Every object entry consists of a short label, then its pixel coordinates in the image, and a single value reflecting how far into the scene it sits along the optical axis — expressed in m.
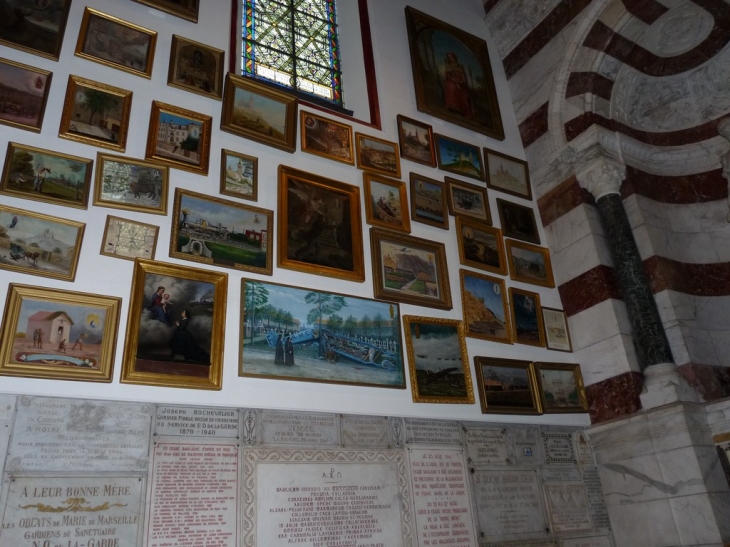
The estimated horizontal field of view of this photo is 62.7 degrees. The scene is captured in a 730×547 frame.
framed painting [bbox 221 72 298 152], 6.33
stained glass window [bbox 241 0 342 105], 7.63
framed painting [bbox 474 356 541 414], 6.33
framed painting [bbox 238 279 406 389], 5.32
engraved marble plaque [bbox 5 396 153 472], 4.14
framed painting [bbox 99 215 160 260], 5.01
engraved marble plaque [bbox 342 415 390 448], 5.37
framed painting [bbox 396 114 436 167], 7.47
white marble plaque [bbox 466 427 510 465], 5.97
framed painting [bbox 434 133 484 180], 7.75
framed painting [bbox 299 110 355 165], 6.75
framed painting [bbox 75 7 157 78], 5.93
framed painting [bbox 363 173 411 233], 6.70
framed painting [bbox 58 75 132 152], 5.39
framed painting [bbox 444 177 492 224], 7.42
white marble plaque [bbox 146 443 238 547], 4.33
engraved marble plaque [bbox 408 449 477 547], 5.37
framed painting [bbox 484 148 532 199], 8.05
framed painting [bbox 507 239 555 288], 7.45
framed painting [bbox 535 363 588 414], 6.73
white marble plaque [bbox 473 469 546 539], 5.71
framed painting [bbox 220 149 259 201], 5.90
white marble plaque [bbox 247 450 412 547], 4.73
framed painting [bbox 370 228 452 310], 6.33
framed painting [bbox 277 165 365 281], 5.97
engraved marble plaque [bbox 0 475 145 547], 3.90
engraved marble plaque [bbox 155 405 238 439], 4.64
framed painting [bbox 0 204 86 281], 4.62
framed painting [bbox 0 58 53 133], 5.16
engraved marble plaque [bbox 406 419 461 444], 5.71
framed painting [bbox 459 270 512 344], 6.70
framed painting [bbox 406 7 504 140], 8.28
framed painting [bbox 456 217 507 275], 7.12
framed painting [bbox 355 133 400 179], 7.02
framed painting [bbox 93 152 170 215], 5.22
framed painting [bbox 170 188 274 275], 5.42
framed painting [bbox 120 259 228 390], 4.77
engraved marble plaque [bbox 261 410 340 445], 5.04
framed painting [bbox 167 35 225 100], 6.27
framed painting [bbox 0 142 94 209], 4.89
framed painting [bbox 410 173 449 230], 7.06
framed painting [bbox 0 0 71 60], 5.57
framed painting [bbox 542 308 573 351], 7.20
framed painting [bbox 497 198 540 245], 7.72
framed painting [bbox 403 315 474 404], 6.00
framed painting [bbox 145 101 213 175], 5.70
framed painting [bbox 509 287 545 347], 6.98
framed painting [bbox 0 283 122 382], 4.36
